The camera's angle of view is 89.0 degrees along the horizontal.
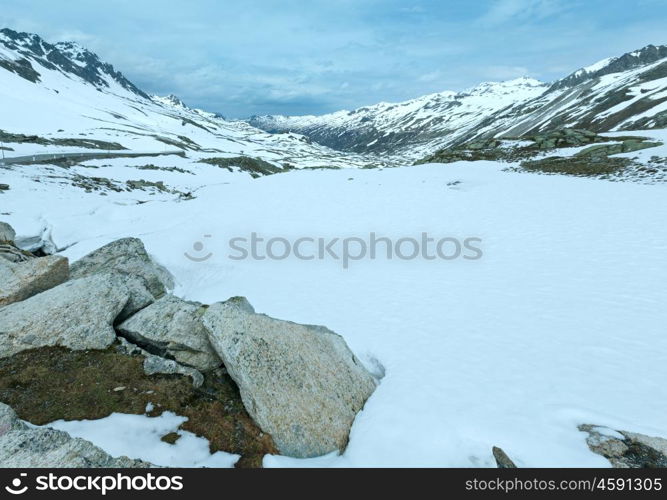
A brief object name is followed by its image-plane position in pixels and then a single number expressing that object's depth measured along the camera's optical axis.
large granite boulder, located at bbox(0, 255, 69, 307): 9.04
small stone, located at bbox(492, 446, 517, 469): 5.46
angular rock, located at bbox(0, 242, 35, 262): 11.50
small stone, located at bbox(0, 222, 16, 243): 13.61
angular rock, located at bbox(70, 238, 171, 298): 11.99
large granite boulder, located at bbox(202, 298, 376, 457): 6.24
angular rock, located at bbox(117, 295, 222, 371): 7.61
